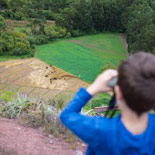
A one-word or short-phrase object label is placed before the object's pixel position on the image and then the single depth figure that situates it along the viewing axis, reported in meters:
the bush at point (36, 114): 3.63
